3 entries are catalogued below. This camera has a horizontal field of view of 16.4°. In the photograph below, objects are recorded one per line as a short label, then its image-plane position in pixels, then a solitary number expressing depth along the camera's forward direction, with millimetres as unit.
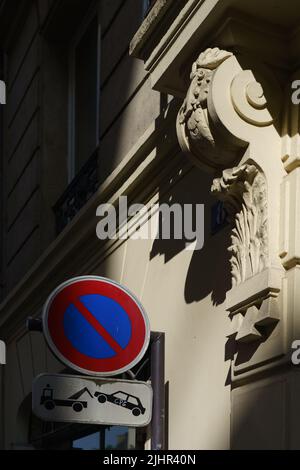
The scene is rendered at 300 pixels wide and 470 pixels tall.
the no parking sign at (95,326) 5957
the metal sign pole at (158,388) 5961
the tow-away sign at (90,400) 5746
